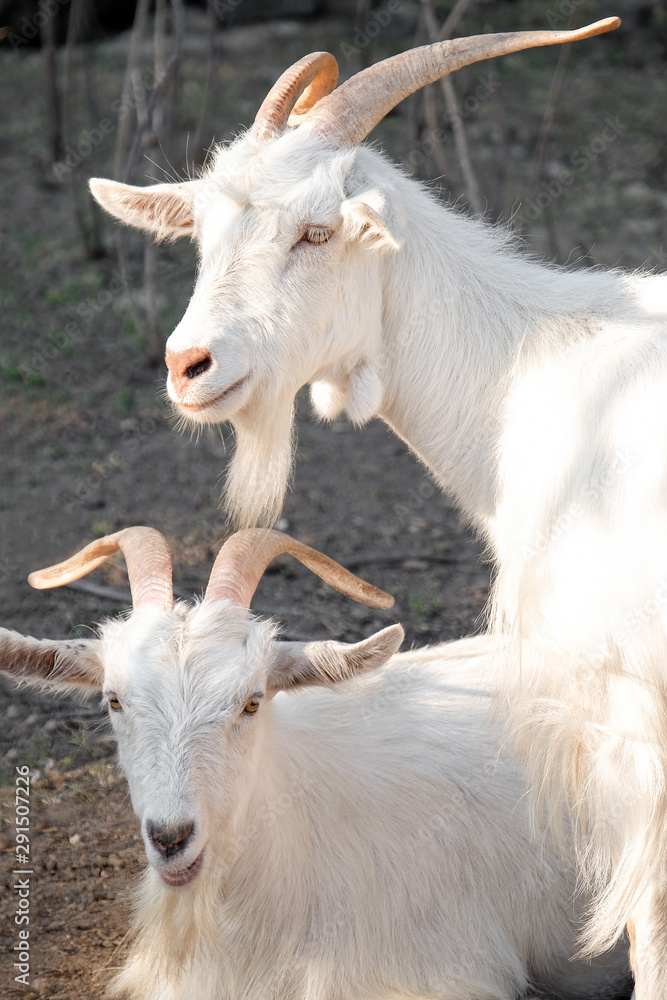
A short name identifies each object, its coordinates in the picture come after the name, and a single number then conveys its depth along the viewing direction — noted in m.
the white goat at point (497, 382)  5.36
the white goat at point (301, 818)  5.76
